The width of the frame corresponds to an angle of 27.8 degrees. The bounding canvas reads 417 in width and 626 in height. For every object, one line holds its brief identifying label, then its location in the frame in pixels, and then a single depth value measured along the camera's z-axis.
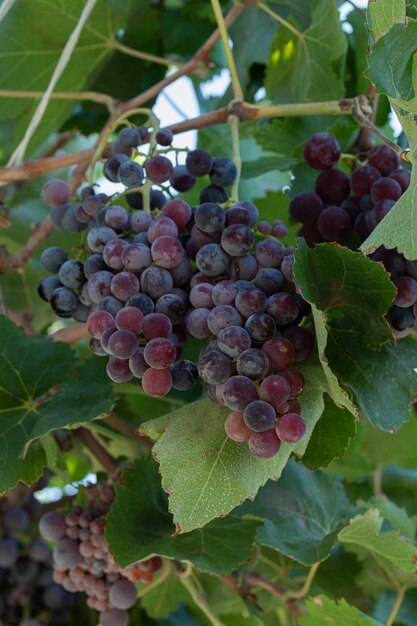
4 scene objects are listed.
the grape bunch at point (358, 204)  0.88
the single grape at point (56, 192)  1.07
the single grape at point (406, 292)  0.86
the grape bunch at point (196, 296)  0.77
